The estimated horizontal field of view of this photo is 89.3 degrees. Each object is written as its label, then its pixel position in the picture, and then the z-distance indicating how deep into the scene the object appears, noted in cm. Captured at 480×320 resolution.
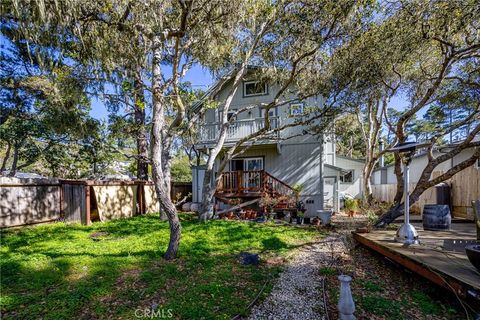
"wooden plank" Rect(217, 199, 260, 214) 1039
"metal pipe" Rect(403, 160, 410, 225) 491
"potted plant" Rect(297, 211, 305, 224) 1041
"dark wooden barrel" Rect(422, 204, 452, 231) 683
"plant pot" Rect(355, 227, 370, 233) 699
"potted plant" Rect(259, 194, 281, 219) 1041
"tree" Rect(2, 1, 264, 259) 417
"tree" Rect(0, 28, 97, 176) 671
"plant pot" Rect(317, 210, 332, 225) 1027
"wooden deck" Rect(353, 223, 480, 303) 333
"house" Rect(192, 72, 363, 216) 1155
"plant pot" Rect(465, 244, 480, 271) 331
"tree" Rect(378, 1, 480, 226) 643
